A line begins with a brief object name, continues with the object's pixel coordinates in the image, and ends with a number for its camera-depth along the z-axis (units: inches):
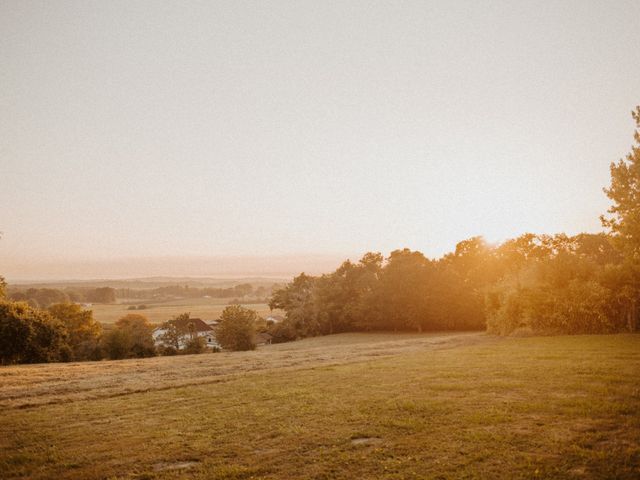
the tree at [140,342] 1744.6
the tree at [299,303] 2421.3
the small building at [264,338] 2662.4
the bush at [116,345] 1701.5
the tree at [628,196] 787.4
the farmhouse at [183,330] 1913.1
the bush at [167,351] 1806.1
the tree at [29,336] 1288.1
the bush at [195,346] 1739.7
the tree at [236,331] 1724.9
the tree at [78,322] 1988.2
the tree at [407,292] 2106.3
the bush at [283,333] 2474.2
